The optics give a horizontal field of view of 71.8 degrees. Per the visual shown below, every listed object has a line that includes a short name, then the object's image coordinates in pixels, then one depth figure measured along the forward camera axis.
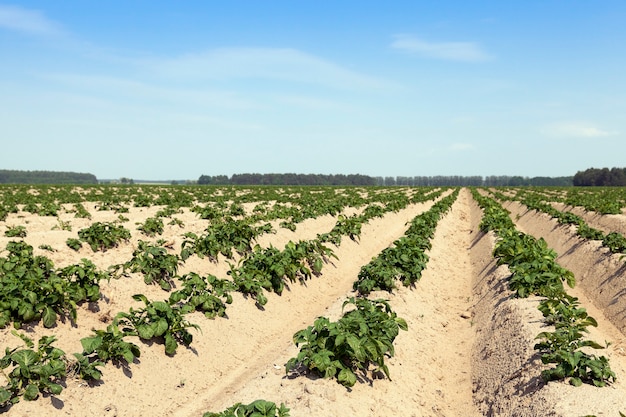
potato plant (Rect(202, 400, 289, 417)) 4.39
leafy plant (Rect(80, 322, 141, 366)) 6.00
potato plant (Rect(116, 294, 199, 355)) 6.75
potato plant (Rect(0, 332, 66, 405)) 5.08
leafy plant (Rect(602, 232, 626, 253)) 12.82
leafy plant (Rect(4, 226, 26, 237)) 14.00
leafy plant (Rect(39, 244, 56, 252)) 11.58
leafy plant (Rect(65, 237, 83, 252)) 12.35
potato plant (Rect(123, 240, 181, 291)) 9.78
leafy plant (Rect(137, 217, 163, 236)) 15.68
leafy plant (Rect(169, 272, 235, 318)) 8.23
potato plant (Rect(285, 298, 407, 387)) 5.59
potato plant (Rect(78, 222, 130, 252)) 13.07
